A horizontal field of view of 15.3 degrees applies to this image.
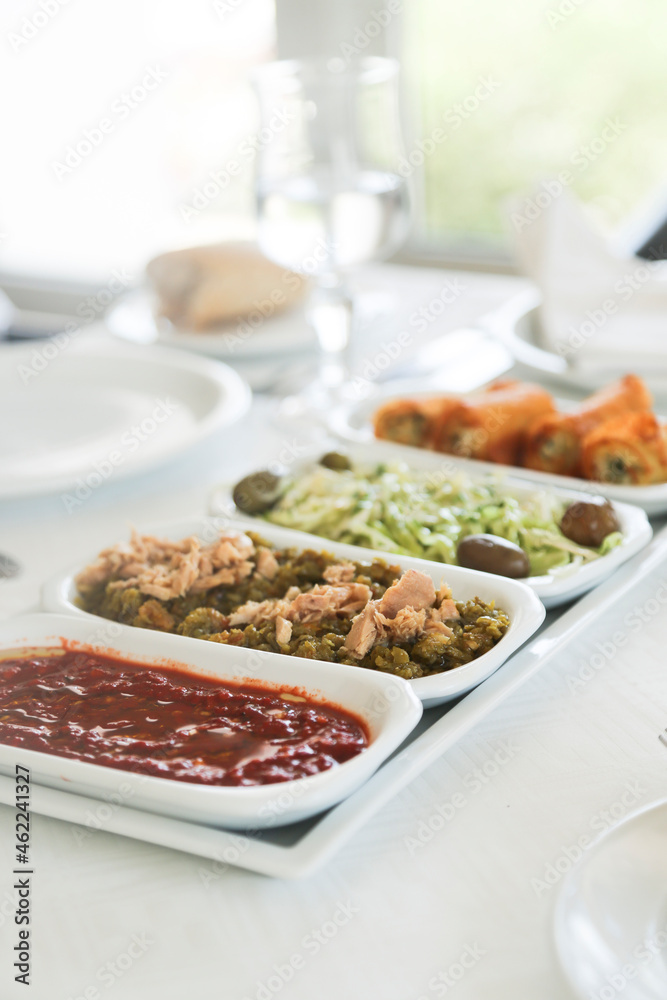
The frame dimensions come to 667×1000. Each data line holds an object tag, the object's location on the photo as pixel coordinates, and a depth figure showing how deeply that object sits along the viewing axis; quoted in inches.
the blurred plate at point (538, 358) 43.1
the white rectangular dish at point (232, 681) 32.2
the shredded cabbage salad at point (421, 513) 37.2
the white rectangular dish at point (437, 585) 34.0
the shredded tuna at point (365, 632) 34.5
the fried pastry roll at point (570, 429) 40.1
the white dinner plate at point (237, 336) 46.5
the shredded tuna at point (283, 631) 34.8
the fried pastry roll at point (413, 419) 41.0
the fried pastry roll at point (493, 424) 40.4
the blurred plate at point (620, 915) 27.3
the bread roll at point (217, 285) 46.9
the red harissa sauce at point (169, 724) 32.8
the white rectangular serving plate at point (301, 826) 32.2
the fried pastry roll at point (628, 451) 39.0
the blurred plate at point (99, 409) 40.8
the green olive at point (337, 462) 39.8
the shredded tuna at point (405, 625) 34.6
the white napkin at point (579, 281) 44.1
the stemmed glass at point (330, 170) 42.3
